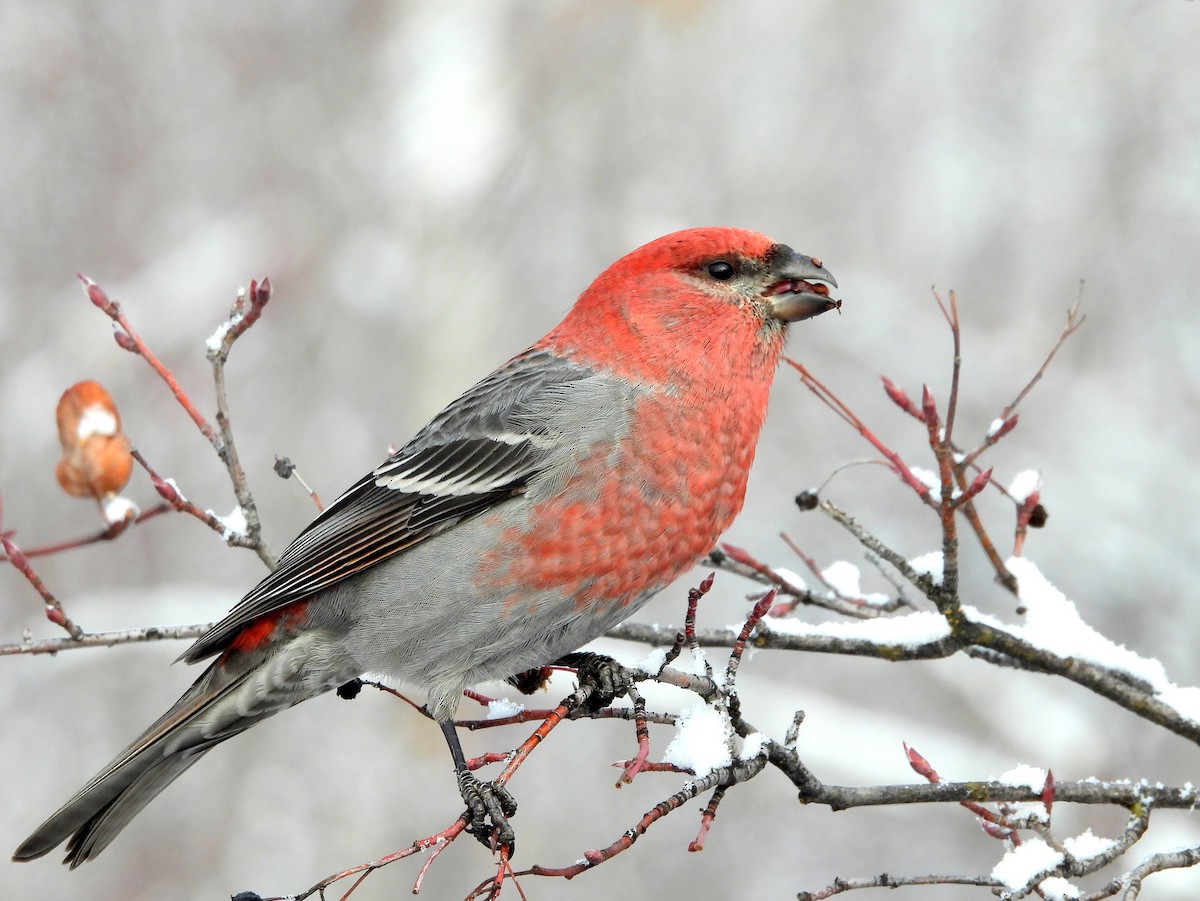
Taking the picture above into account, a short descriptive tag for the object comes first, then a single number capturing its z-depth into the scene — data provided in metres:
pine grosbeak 5.30
